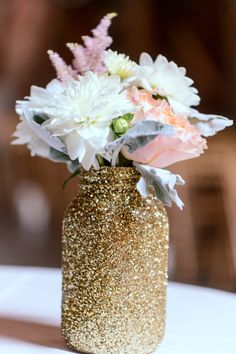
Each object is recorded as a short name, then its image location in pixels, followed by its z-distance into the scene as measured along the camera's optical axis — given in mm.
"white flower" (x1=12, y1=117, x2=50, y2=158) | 771
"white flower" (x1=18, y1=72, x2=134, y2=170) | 703
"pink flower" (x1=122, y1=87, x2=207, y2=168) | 728
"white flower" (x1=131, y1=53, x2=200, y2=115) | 760
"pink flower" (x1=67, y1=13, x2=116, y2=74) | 764
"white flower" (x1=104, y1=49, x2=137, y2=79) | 760
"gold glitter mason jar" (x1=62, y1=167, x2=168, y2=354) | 736
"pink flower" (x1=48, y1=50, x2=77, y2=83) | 775
